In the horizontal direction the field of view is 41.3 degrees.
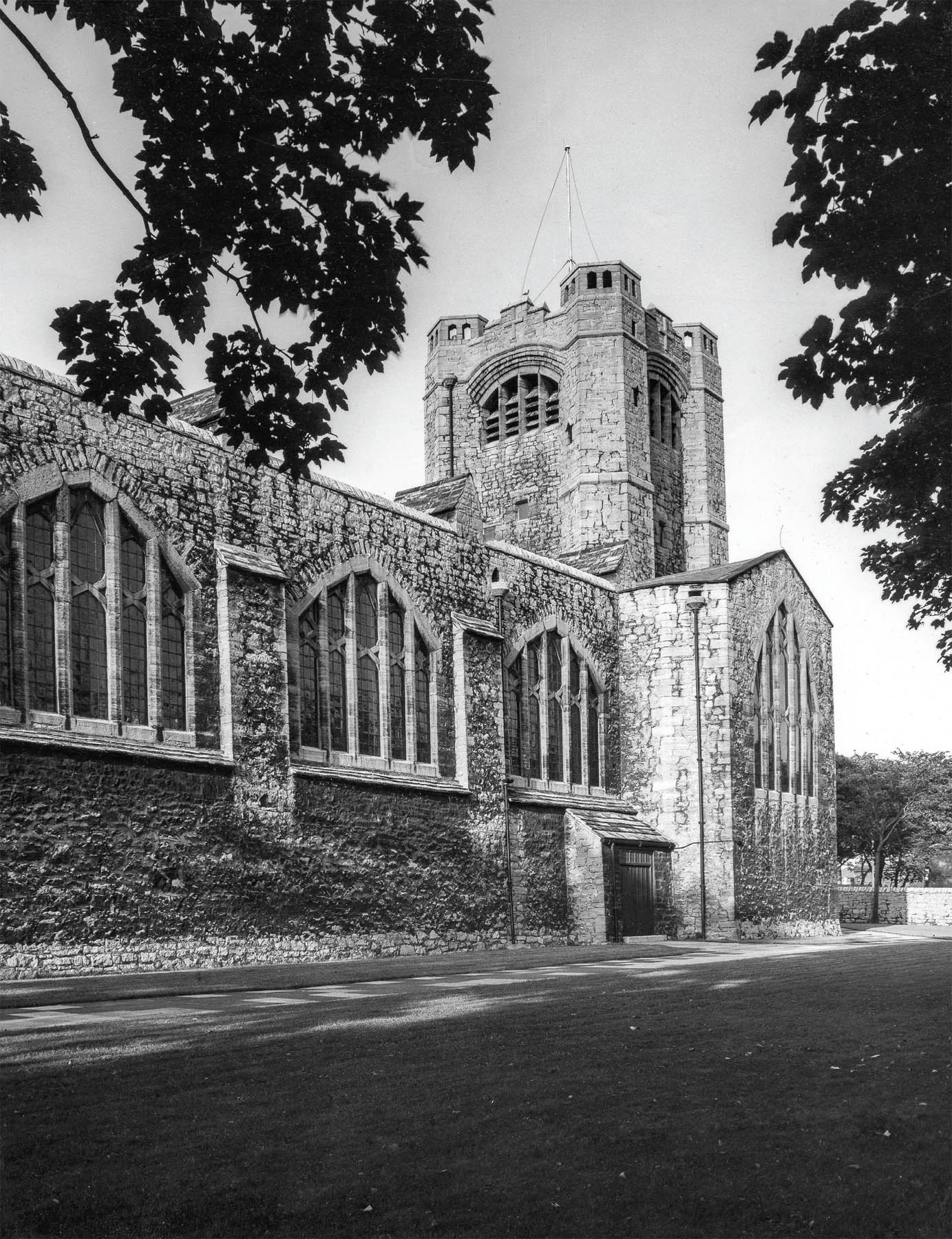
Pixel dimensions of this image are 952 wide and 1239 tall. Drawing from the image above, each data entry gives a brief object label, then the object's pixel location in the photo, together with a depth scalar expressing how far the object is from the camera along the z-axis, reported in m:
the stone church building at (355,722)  17.28
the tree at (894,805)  59.78
